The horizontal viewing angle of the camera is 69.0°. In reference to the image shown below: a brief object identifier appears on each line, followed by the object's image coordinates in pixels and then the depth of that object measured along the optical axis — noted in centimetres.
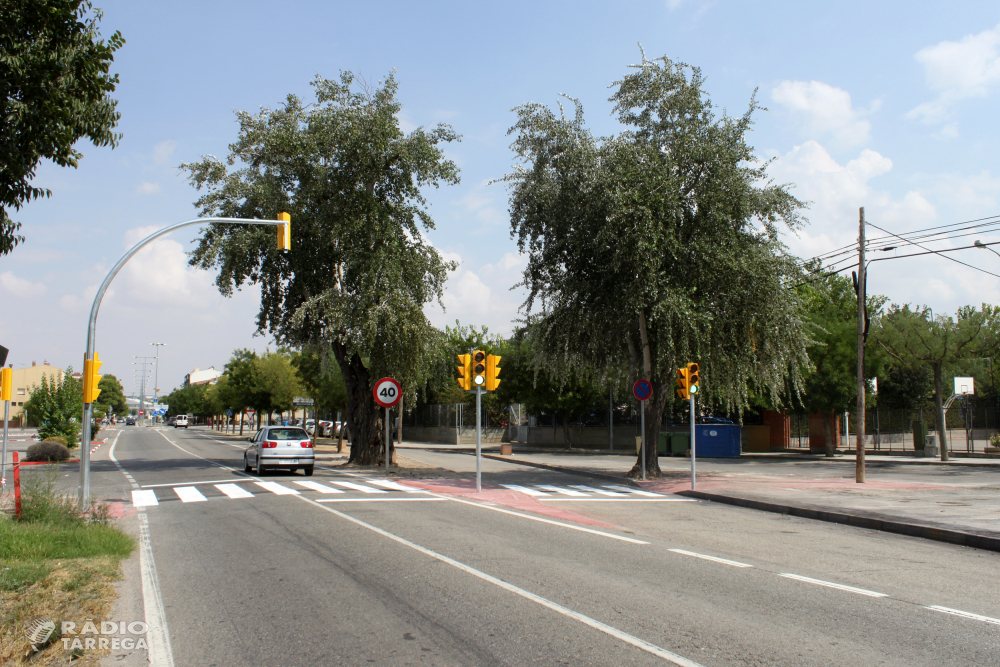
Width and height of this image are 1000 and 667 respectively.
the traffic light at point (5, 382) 1708
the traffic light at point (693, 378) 1844
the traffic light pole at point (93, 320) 1310
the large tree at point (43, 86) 843
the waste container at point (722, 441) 3709
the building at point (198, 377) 19612
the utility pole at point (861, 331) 2033
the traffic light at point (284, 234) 1505
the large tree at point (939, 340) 3089
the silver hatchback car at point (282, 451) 2145
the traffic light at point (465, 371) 1812
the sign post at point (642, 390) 2066
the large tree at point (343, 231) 2447
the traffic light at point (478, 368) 1788
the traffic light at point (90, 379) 1364
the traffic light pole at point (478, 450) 1786
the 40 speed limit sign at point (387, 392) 2127
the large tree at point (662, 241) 2020
